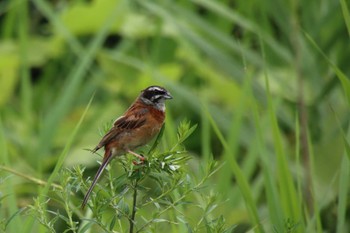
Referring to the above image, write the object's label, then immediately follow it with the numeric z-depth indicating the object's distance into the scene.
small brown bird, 5.39
